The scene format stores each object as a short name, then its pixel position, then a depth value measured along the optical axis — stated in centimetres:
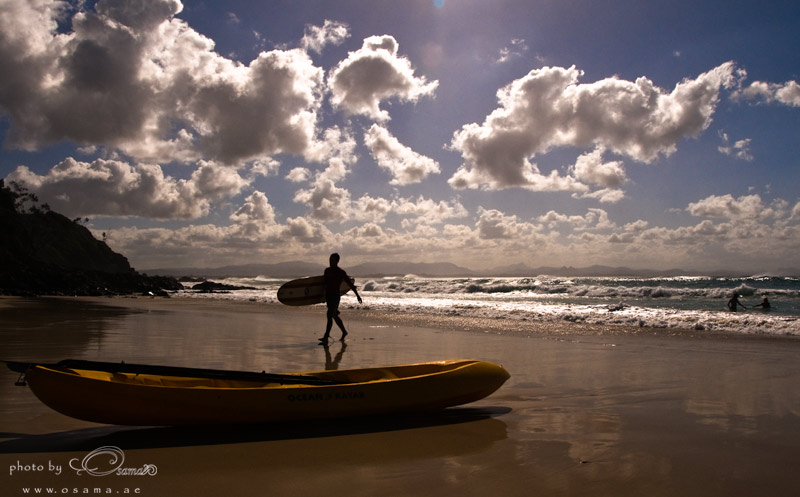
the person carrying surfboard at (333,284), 1125
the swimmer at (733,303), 2190
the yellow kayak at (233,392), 409
